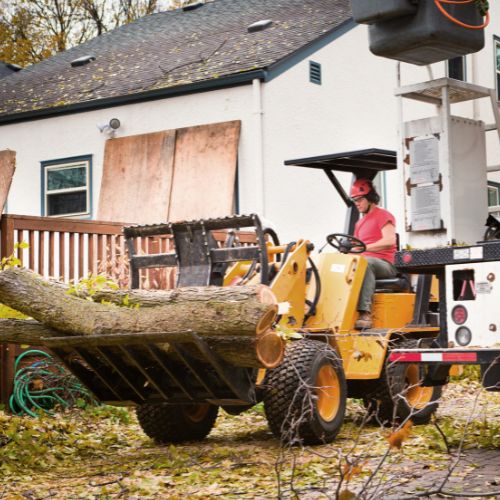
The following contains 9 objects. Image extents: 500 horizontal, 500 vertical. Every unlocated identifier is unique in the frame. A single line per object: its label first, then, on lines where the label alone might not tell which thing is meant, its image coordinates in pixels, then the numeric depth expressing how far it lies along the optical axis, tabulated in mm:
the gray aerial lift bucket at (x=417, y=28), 10336
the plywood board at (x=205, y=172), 16953
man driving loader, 9633
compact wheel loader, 7891
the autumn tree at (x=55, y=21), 33469
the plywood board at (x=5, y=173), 11008
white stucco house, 17219
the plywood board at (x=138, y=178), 17656
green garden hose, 10734
